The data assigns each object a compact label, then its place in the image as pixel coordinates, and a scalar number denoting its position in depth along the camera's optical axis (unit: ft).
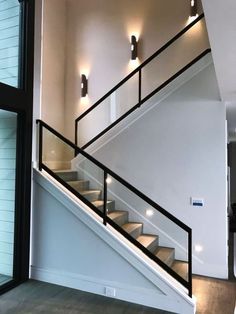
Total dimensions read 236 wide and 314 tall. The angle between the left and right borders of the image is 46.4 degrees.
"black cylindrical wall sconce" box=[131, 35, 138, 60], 19.84
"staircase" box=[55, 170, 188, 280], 12.93
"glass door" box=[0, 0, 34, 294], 13.42
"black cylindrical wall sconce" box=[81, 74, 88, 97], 21.65
